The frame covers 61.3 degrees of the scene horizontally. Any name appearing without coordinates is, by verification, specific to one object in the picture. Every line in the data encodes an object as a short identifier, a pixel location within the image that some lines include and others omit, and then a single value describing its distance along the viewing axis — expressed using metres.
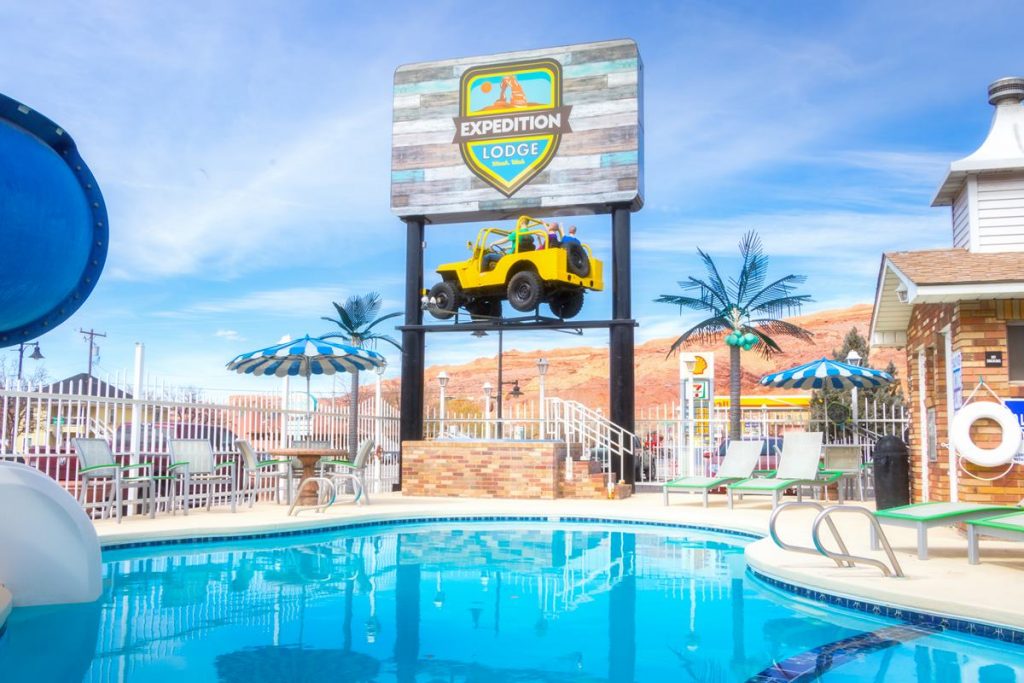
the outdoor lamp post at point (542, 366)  18.20
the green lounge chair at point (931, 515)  6.13
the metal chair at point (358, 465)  11.51
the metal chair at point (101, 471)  9.34
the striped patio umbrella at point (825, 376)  13.65
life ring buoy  7.62
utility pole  37.88
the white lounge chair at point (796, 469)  10.70
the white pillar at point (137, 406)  10.74
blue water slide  2.54
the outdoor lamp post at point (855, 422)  14.04
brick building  7.86
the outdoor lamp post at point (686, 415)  15.86
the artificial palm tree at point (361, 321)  22.12
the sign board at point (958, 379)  8.11
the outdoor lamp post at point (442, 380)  17.01
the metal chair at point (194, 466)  10.68
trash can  9.58
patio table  11.39
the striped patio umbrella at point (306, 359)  12.20
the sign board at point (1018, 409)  7.78
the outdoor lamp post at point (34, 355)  26.36
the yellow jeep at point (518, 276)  13.85
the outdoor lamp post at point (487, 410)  15.41
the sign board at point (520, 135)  15.09
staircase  13.91
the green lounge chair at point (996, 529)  5.55
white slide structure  5.27
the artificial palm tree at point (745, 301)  16.80
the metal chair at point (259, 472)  11.22
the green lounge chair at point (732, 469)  11.69
